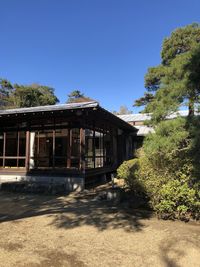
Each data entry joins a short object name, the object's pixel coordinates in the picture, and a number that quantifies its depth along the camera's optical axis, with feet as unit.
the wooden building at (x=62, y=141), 33.42
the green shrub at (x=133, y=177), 22.17
